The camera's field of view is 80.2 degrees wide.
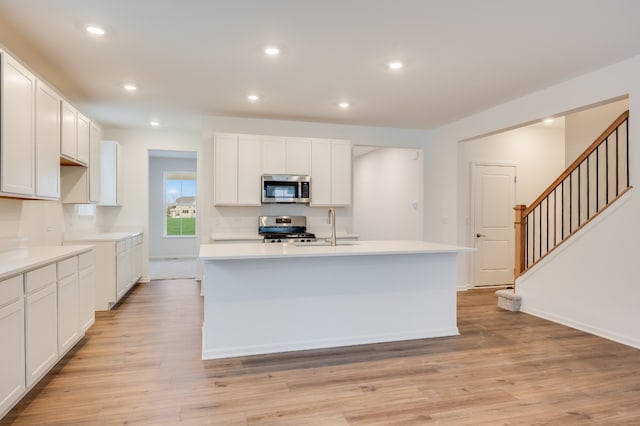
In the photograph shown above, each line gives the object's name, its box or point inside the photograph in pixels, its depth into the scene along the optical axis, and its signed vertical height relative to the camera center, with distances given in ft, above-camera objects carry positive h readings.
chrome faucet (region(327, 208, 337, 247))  11.55 -0.18
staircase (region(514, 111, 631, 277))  15.38 +1.14
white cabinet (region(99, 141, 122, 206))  19.35 +2.12
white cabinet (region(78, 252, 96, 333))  11.38 -2.45
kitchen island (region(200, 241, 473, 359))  10.34 -2.39
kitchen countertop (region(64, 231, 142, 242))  15.57 -1.03
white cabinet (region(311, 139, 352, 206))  18.25 +2.04
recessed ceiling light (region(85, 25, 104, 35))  9.21 +4.52
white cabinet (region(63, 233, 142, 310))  15.43 -2.33
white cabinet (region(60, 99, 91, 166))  12.39 +2.74
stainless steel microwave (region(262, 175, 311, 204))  17.46 +1.19
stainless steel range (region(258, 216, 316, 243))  17.53 -0.72
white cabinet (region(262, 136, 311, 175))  17.58 +2.76
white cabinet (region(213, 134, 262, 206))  17.03 +2.01
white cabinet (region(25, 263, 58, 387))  8.02 -2.47
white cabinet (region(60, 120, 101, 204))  14.99 +1.30
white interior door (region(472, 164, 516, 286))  20.16 -0.40
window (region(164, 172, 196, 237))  32.58 +0.86
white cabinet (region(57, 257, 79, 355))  9.80 -2.47
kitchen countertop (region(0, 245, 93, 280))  7.46 -1.06
